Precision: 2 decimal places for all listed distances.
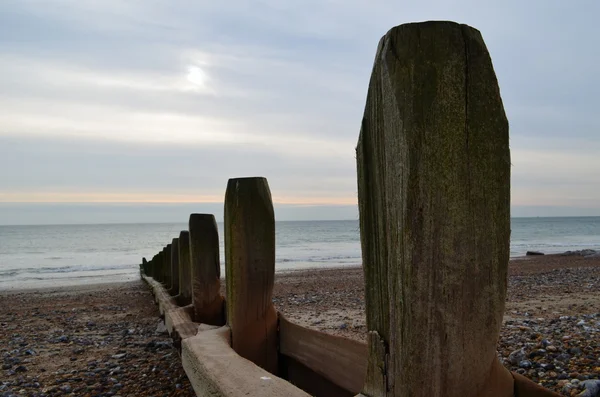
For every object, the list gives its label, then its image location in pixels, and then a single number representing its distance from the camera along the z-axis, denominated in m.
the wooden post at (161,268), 11.43
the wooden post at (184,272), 6.64
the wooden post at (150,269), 15.44
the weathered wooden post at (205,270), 5.05
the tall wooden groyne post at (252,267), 3.47
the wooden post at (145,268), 18.02
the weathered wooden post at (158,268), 12.49
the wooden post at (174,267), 8.35
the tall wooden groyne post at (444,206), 1.58
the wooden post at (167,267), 10.00
